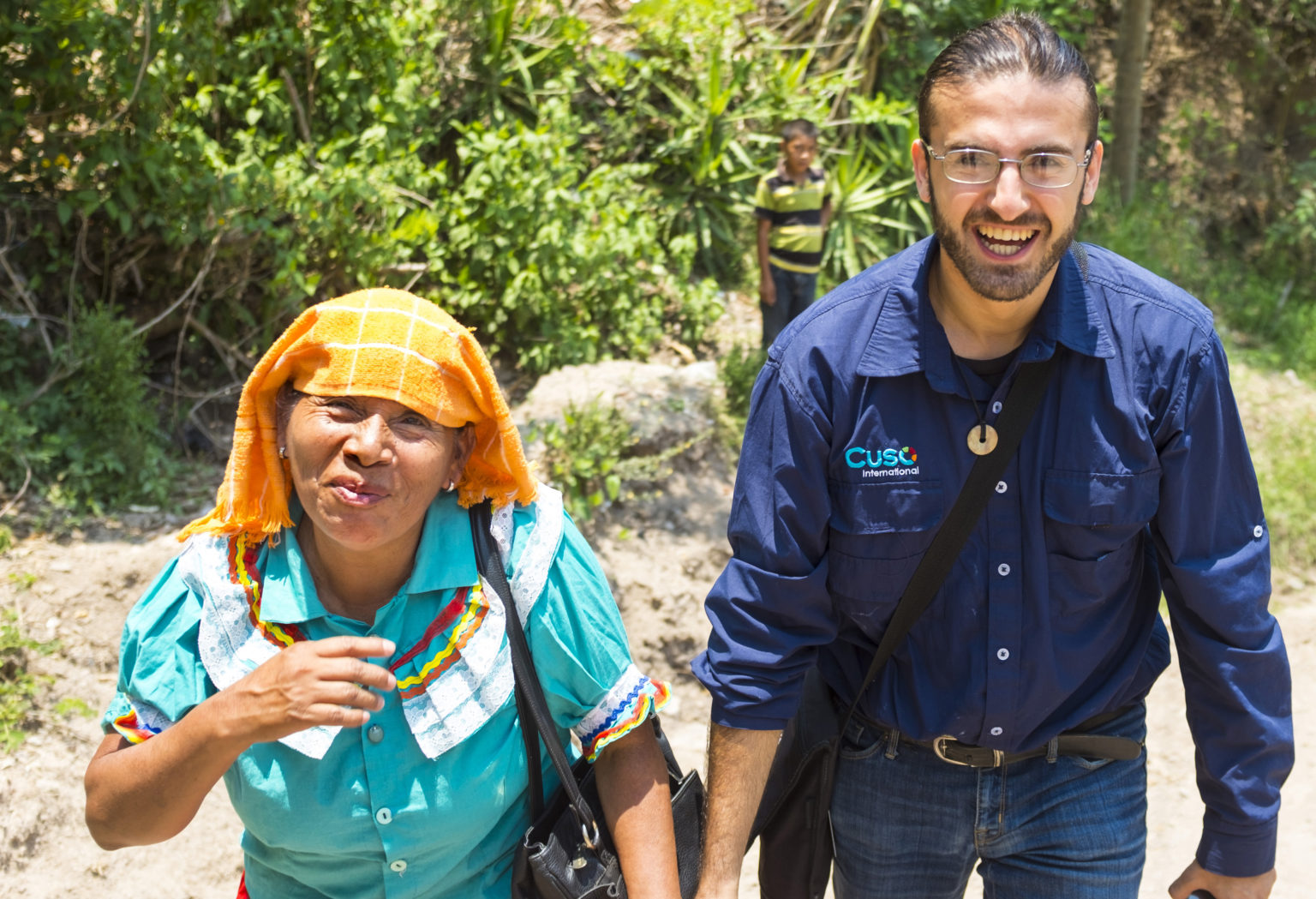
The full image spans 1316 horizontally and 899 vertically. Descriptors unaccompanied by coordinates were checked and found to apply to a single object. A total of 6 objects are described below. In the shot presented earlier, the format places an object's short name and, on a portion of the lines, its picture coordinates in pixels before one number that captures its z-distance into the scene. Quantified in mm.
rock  5477
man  1968
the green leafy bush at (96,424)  4859
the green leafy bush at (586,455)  5098
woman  1900
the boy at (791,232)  6863
